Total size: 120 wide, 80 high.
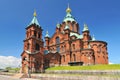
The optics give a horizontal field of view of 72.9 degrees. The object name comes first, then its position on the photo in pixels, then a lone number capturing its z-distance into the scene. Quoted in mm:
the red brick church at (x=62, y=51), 27319
